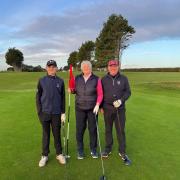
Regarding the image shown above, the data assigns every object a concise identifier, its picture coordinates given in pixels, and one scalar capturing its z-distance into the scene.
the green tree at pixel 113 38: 40.77
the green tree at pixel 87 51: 53.50
